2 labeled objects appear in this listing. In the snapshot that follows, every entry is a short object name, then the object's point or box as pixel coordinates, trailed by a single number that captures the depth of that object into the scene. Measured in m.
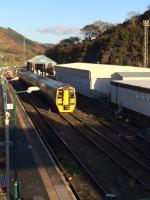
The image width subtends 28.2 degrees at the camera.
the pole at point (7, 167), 8.60
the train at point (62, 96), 22.19
